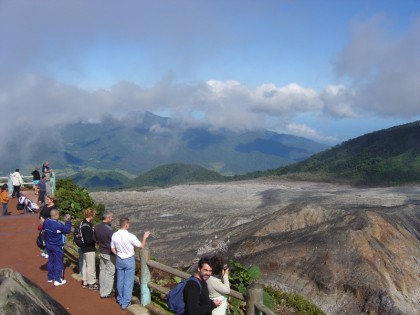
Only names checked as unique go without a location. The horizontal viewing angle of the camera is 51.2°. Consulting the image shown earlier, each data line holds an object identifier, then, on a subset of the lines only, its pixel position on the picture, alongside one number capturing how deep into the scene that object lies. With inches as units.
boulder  249.9
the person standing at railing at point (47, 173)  1083.9
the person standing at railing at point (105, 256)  462.0
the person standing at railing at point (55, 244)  500.1
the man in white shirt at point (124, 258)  434.3
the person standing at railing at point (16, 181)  1123.9
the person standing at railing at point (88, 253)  486.9
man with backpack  292.4
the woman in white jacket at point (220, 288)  318.0
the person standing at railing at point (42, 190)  1013.2
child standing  955.8
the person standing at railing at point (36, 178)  1189.7
